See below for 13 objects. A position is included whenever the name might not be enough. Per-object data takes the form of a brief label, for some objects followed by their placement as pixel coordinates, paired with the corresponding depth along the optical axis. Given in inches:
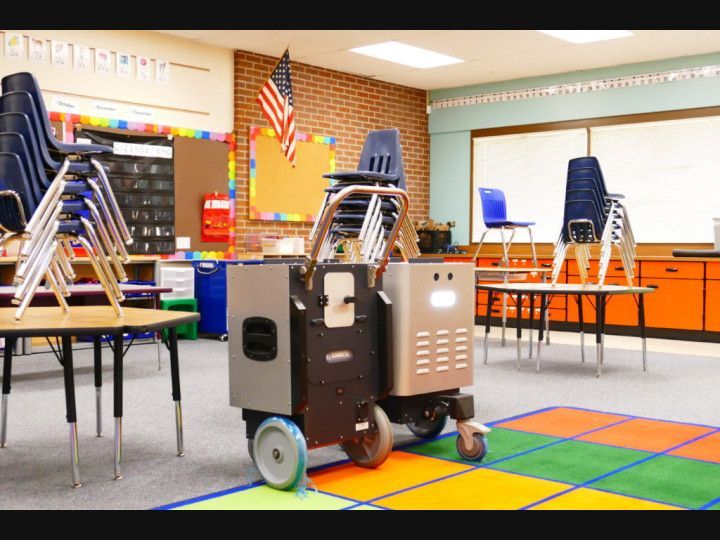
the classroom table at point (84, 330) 106.1
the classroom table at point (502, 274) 281.4
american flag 313.6
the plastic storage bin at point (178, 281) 301.6
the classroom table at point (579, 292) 216.7
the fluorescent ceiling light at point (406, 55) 327.0
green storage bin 296.5
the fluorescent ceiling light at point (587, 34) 303.6
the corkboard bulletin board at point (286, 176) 337.4
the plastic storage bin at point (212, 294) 301.3
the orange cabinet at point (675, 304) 310.0
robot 111.7
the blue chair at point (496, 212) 297.6
